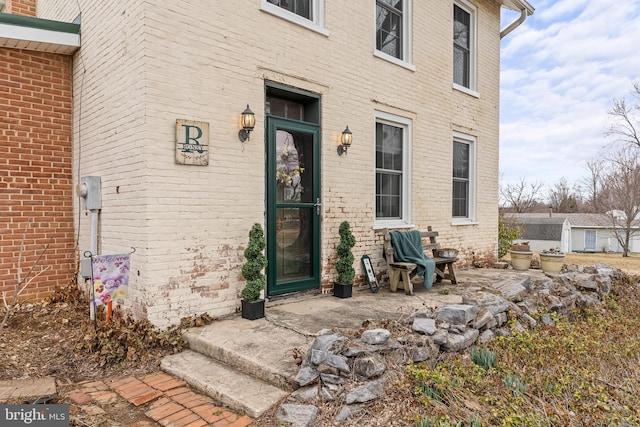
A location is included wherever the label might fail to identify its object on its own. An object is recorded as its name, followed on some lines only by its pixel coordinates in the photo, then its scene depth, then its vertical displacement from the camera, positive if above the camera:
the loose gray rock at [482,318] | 4.16 -1.15
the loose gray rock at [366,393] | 2.79 -1.30
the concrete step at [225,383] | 2.85 -1.37
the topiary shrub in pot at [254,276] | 4.36 -0.73
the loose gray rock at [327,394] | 2.85 -1.33
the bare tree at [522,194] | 42.06 +1.83
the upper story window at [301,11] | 5.01 +2.69
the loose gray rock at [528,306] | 5.14 -1.25
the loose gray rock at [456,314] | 3.95 -1.04
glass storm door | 5.03 +0.06
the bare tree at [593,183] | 29.19 +2.28
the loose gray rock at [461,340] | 3.66 -1.23
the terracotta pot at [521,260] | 8.33 -1.02
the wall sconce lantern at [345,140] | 5.68 +1.01
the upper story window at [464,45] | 8.38 +3.57
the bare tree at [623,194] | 23.27 +1.09
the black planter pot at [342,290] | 5.46 -1.10
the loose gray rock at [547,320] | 5.12 -1.42
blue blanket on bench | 5.86 -0.66
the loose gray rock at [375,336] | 3.27 -1.04
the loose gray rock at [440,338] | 3.60 -1.16
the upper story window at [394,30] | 6.67 +3.13
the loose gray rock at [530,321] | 4.88 -1.35
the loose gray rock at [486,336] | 4.14 -1.32
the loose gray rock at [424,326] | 3.62 -1.06
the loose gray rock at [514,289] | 5.21 -1.08
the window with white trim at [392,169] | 6.63 +0.73
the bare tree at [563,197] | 41.20 +1.49
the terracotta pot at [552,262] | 8.05 -1.03
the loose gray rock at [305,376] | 2.93 -1.23
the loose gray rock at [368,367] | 2.99 -1.18
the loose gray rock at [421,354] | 3.32 -1.21
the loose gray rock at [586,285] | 6.75 -1.25
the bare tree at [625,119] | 23.84 +5.62
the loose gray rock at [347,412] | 2.68 -1.37
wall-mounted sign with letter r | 4.11 +0.71
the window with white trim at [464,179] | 8.43 +0.69
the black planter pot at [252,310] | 4.37 -1.10
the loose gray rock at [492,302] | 4.53 -1.07
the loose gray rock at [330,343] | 3.10 -1.05
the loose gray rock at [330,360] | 2.99 -1.13
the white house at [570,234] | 30.28 -1.74
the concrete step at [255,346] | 3.12 -1.22
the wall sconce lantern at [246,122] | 4.48 +1.00
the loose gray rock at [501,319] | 4.51 -1.24
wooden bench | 5.72 -0.87
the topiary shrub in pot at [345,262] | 5.50 -0.72
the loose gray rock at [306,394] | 2.85 -1.33
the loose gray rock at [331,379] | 2.96 -1.26
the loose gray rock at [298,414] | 2.62 -1.37
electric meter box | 4.73 +0.21
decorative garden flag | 3.74 -0.65
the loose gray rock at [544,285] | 6.00 -1.13
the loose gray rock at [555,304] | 5.57 -1.30
